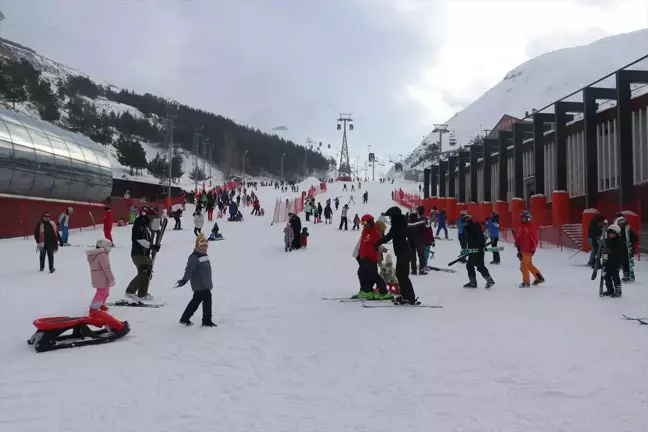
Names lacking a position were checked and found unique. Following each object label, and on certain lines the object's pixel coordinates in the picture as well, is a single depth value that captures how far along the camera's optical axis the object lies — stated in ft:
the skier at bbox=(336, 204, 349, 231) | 93.04
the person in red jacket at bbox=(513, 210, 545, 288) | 35.45
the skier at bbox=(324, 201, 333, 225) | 104.99
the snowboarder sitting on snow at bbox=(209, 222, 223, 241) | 73.15
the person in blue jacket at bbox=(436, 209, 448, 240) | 79.49
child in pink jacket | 24.47
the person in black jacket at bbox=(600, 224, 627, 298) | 31.30
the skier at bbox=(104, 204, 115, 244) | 59.47
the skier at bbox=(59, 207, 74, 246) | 62.23
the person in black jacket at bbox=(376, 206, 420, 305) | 28.96
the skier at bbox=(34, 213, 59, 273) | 41.47
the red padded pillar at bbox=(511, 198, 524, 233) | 86.43
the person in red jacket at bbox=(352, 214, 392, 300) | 30.91
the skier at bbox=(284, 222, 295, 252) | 62.18
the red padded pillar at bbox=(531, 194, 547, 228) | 79.87
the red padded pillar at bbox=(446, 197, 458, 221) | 124.01
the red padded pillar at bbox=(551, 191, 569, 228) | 75.00
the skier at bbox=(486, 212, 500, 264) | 55.72
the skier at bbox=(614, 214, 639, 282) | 37.22
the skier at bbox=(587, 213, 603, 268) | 44.24
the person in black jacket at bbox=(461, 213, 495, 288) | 34.45
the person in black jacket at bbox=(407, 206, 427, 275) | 39.93
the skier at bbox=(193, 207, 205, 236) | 72.08
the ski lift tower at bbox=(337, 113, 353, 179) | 364.17
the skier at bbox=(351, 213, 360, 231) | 93.45
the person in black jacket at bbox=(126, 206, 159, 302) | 29.22
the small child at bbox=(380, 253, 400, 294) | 33.06
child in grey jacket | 24.56
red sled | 20.34
